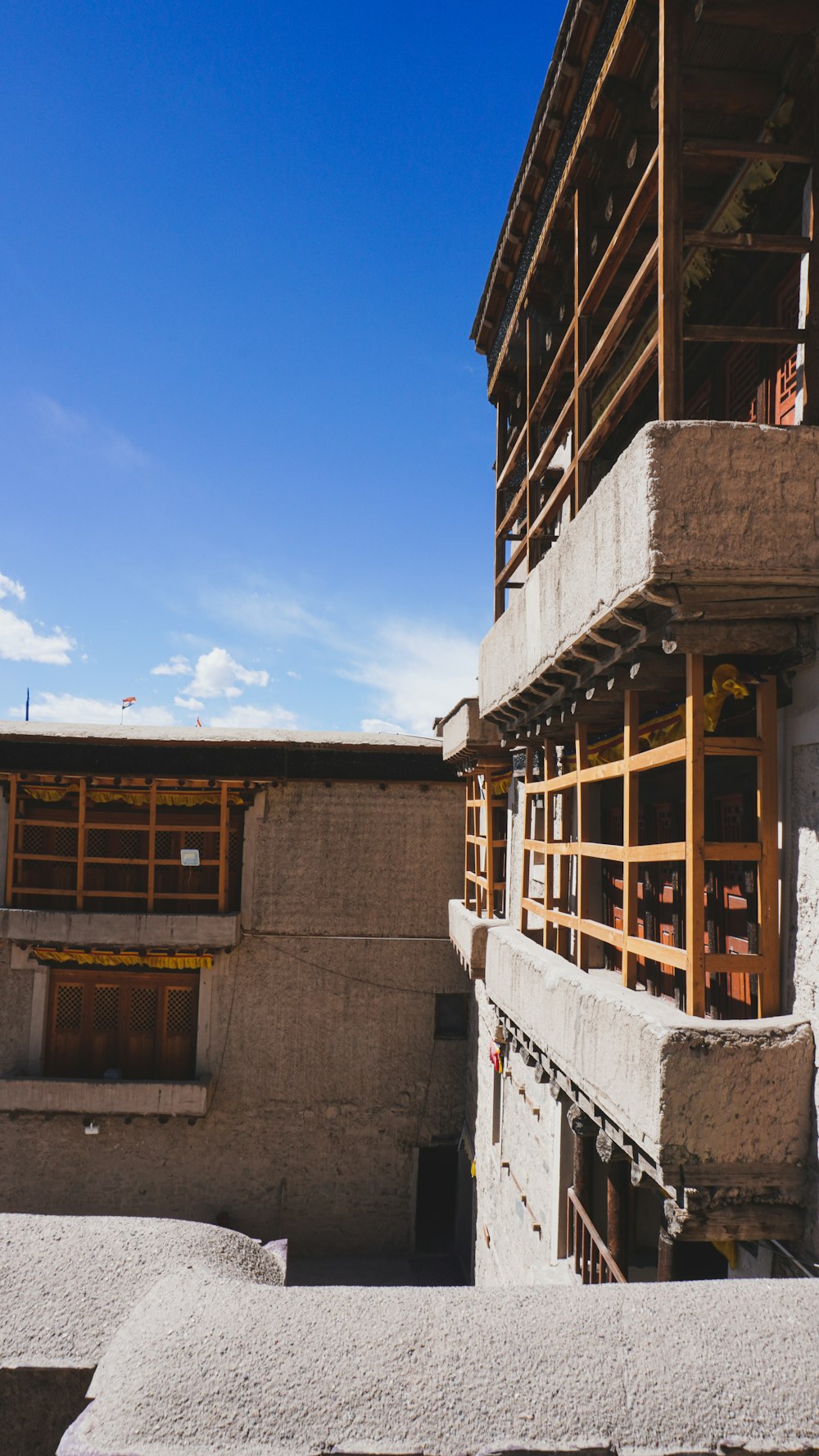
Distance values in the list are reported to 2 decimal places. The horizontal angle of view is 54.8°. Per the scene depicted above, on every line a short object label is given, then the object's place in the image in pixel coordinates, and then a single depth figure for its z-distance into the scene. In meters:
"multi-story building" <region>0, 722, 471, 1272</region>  13.48
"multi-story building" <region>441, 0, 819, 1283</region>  3.52
